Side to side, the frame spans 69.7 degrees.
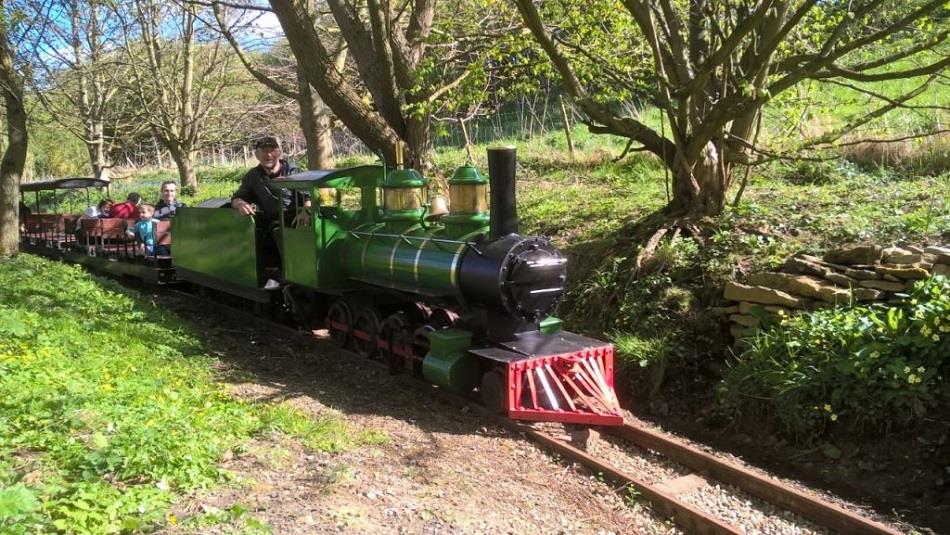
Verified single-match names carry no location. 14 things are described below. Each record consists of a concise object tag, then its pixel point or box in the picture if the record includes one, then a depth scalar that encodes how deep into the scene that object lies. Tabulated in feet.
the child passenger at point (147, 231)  40.99
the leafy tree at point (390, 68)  32.96
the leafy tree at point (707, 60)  22.58
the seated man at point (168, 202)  43.50
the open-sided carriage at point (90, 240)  40.83
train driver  29.84
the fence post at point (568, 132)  53.72
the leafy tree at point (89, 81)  66.74
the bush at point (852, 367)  17.12
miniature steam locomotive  19.81
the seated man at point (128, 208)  49.21
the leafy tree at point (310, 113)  42.65
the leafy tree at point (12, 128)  40.78
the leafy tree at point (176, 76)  80.07
